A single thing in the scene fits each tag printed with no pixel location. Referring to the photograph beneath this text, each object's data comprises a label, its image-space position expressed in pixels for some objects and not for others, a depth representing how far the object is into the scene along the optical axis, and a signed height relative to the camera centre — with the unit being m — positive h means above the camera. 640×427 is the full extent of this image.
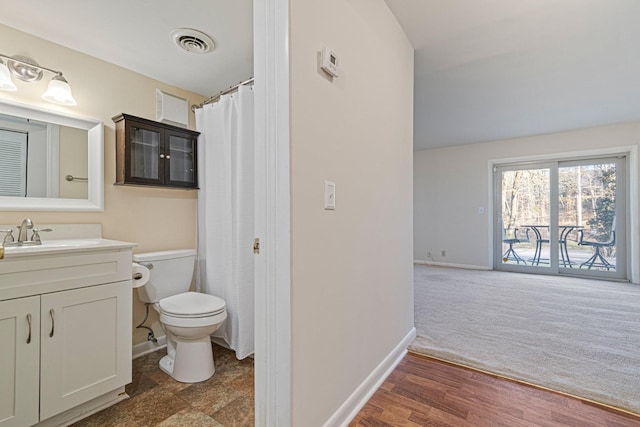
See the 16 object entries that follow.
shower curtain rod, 2.05 +0.96
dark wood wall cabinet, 2.06 +0.48
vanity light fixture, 1.64 +0.83
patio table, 4.45 -0.42
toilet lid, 1.75 -0.59
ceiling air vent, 1.75 +1.12
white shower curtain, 2.07 +0.03
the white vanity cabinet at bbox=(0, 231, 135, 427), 1.26 -0.57
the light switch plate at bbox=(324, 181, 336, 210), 1.24 +0.08
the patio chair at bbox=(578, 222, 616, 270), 4.18 -0.50
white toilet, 1.74 -0.64
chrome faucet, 1.56 -0.08
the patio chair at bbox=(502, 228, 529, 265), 4.89 -0.47
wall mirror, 1.71 +0.35
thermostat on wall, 1.19 +0.65
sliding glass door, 4.18 -0.05
